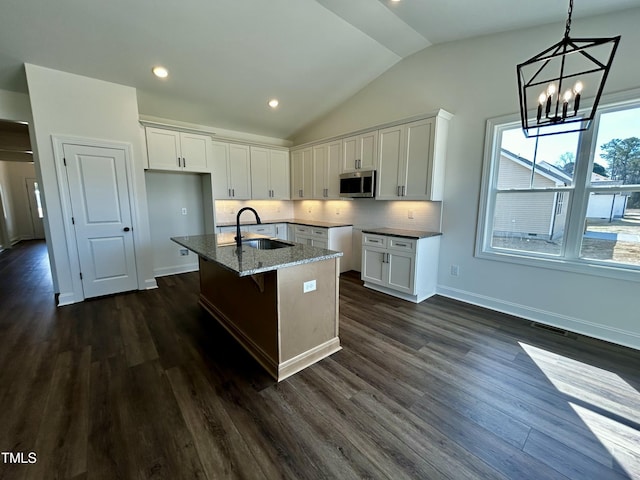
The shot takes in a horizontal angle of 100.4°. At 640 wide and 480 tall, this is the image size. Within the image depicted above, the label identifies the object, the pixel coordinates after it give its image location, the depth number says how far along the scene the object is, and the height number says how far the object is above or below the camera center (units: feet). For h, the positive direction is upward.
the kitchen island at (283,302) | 6.54 -2.71
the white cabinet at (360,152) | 13.25 +2.58
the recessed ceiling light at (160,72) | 10.80 +5.28
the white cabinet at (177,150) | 13.05 +2.61
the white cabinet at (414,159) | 11.22 +1.89
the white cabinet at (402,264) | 11.41 -2.81
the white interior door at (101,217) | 11.26 -0.70
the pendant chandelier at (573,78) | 8.24 +4.04
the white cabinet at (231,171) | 15.56 +1.80
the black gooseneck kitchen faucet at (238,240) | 8.17 -1.19
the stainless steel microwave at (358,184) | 13.42 +0.92
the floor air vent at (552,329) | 8.91 -4.35
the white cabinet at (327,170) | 15.30 +1.89
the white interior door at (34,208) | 27.14 -0.73
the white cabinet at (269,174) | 17.11 +1.82
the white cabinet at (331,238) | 15.25 -2.15
